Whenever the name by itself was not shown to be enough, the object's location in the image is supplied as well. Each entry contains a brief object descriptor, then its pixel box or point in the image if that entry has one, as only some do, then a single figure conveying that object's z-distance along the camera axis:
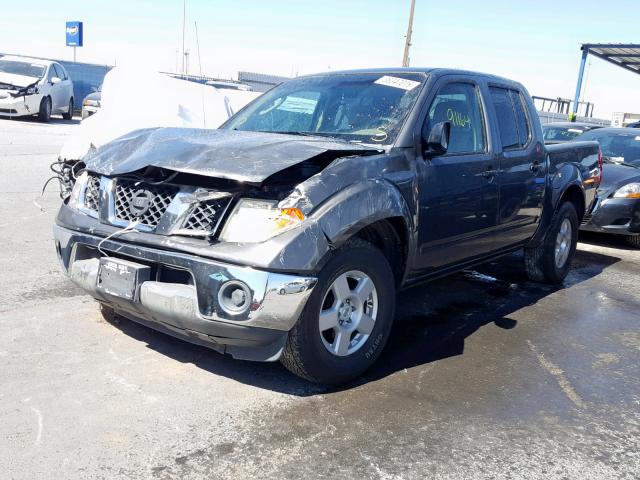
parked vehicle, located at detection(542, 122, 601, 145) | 10.78
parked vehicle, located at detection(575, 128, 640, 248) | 8.06
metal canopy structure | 25.76
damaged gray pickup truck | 3.14
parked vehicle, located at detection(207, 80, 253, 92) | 15.53
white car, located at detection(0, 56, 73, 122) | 18.03
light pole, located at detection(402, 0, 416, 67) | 27.48
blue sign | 34.91
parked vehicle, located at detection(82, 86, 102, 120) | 15.16
